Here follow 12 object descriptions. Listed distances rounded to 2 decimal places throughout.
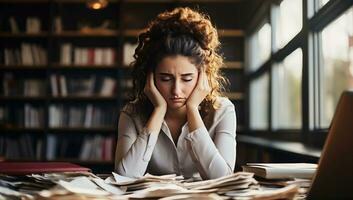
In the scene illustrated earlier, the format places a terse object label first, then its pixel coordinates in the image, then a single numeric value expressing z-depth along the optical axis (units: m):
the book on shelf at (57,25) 6.21
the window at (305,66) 3.05
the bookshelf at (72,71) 6.18
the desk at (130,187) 0.86
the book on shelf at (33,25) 6.24
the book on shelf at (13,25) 6.27
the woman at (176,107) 1.81
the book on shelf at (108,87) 6.18
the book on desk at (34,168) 1.22
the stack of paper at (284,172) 1.12
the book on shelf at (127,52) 6.15
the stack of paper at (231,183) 0.95
